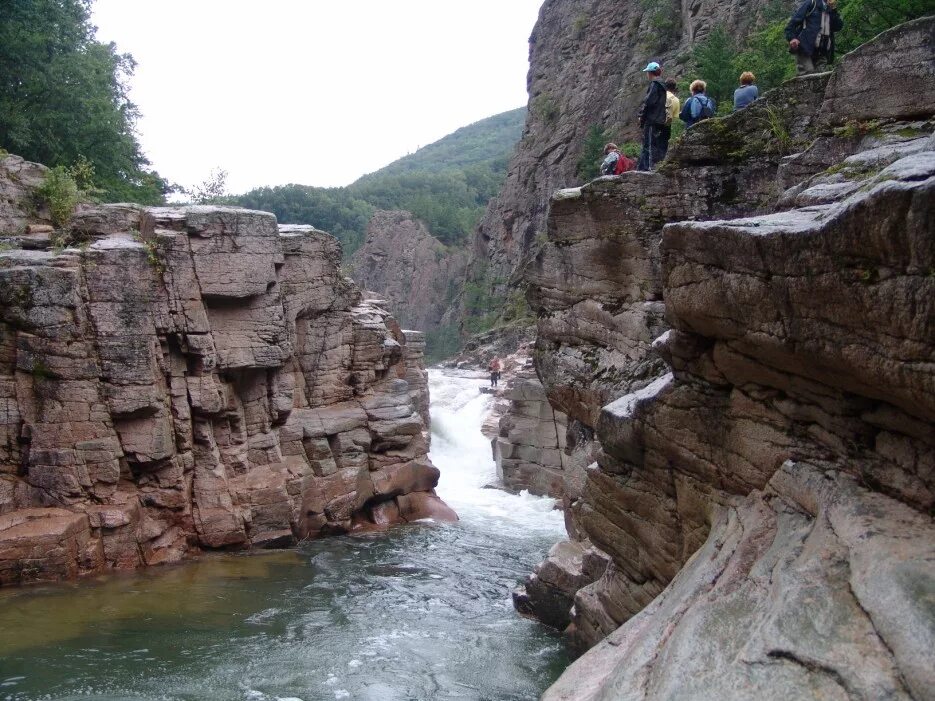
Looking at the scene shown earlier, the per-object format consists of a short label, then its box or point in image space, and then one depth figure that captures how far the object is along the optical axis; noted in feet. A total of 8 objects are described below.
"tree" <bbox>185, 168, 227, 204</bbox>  79.61
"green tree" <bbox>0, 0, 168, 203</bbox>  70.18
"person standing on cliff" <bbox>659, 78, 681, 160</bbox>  42.88
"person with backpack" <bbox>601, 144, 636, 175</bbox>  44.91
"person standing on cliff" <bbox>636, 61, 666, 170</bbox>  41.01
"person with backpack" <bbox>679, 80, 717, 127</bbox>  41.22
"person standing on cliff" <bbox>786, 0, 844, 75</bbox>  38.27
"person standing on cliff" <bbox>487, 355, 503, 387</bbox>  111.34
